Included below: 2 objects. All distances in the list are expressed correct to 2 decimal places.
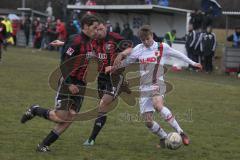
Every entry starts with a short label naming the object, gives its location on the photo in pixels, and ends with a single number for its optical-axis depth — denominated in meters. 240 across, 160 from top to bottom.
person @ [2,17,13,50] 32.45
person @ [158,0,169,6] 38.02
